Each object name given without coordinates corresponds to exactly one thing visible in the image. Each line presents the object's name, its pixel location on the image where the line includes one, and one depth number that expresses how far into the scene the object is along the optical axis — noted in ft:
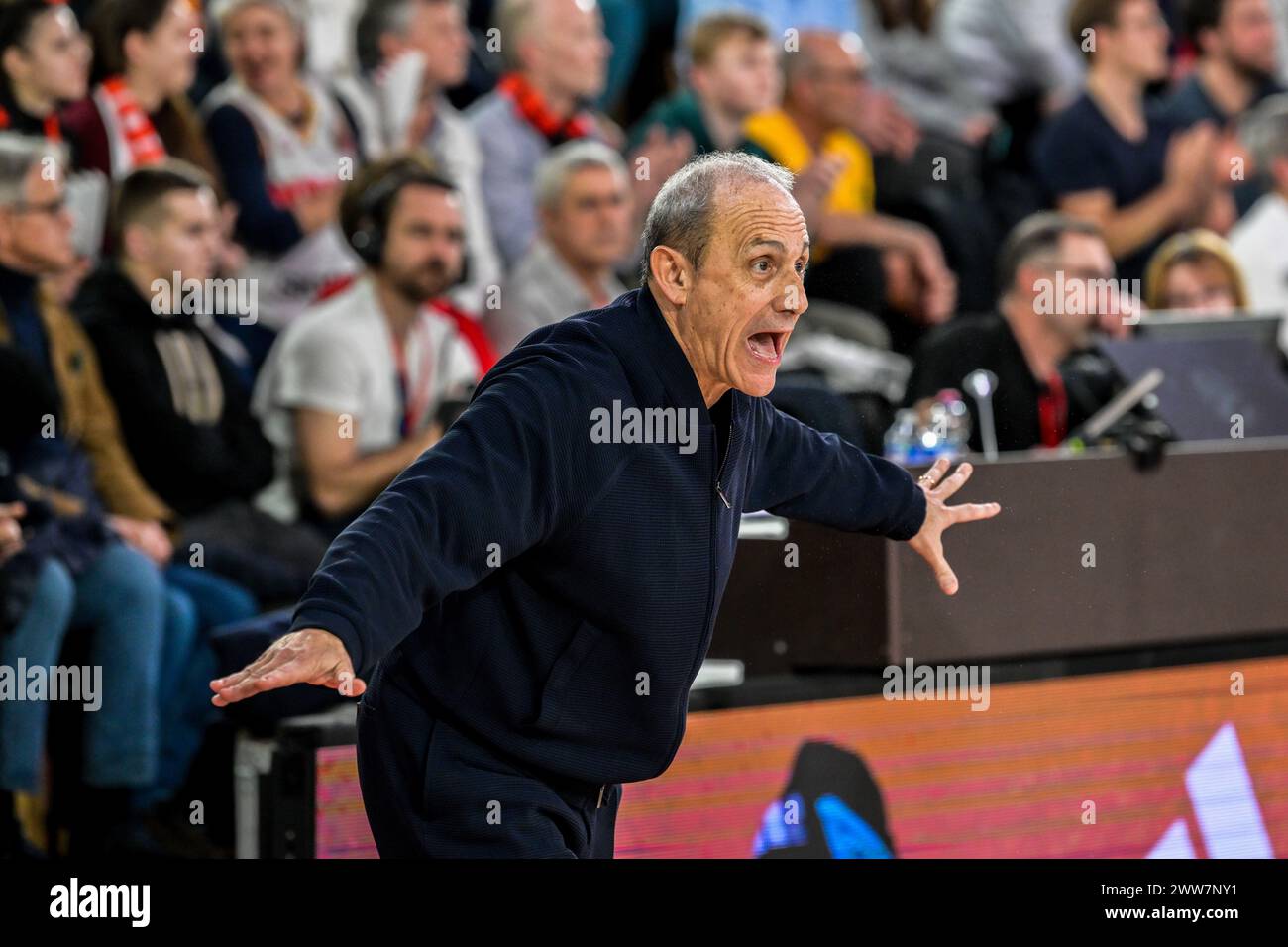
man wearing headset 33.19
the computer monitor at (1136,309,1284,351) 32.38
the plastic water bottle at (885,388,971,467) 29.32
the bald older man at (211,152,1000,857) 16.90
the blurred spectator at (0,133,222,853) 29.43
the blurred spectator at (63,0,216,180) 35.53
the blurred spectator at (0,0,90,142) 34.42
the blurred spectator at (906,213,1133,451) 31.27
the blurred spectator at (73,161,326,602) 32.83
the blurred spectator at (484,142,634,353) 36.27
